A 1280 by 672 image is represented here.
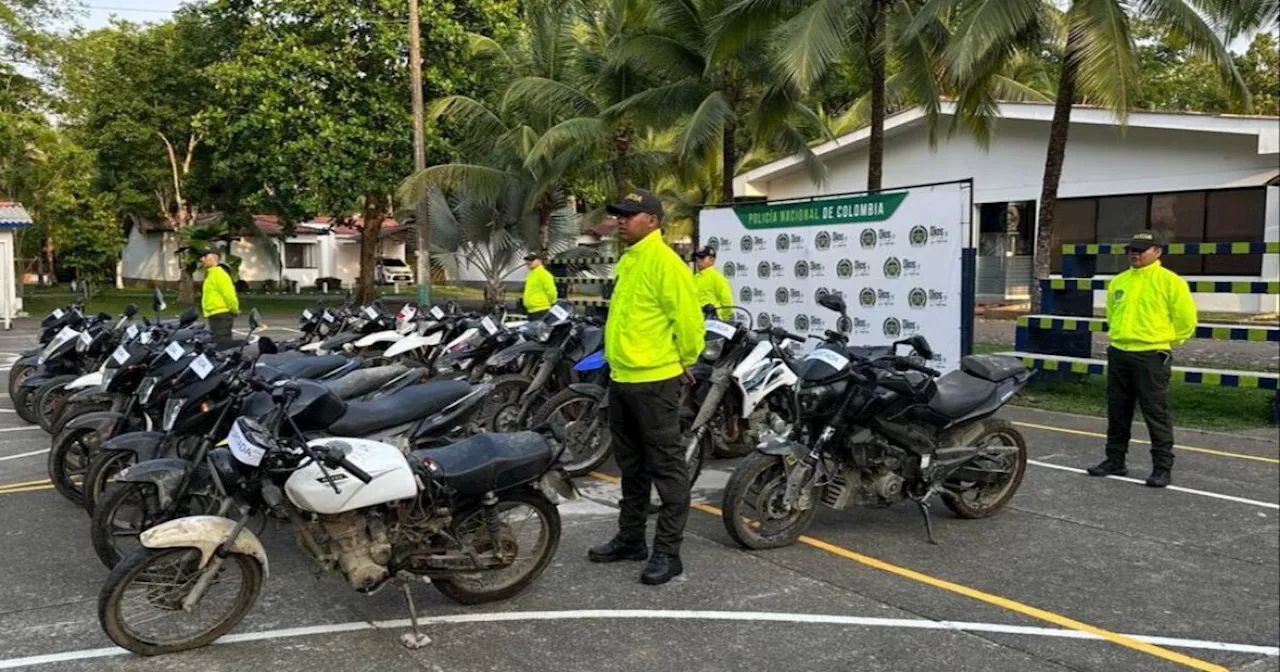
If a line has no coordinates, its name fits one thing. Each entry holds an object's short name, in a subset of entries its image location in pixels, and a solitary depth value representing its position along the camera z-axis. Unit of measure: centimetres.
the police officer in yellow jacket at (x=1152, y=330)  667
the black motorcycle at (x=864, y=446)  527
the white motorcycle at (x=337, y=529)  391
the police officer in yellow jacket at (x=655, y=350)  477
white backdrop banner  944
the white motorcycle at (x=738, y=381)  618
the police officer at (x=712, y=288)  939
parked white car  4321
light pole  1953
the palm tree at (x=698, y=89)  1479
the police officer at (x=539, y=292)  1202
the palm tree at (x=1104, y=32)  1085
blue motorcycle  698
